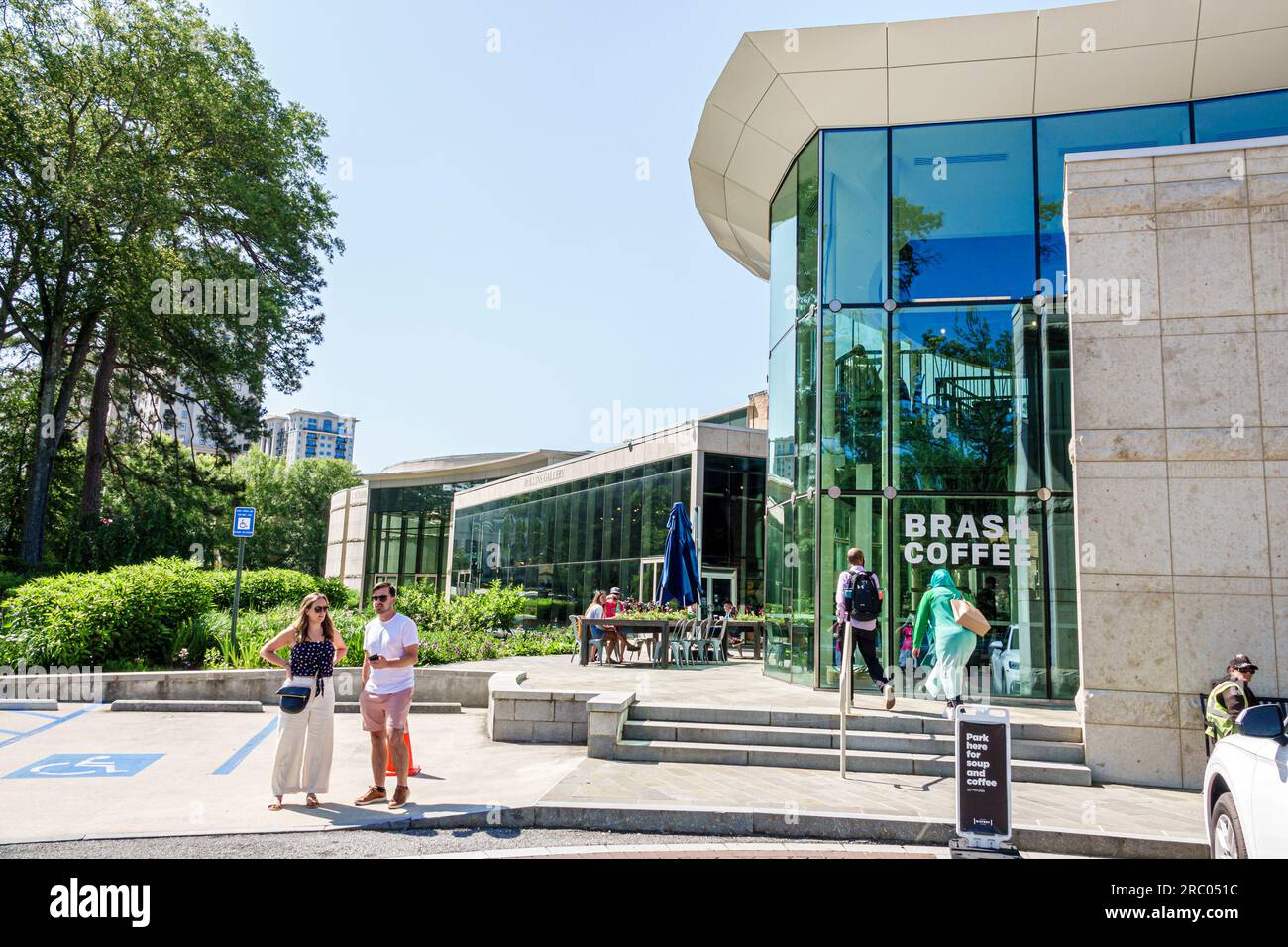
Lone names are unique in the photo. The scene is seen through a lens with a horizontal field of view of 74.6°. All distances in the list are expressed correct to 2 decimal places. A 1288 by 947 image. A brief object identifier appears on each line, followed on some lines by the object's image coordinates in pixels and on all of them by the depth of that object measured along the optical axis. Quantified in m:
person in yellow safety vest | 7.67
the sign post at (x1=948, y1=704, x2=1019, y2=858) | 5.56
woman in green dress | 9.04
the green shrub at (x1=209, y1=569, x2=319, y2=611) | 18.99
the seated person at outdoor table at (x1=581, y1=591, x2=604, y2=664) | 15.72
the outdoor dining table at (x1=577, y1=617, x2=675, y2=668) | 14.53
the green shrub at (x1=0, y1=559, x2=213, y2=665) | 12.55
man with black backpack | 9.98
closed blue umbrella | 16.58
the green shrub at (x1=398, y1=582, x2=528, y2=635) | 17.59
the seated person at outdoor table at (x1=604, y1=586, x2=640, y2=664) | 16.16
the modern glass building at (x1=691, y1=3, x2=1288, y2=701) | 11.79
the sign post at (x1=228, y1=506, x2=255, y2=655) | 14.18
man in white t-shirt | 6.99
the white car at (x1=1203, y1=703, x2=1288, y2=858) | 3.79
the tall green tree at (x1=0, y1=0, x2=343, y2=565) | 20.91
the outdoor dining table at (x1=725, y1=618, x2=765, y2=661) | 19.48
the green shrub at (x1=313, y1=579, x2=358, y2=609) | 22.16
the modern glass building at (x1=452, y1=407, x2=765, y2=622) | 25.47
